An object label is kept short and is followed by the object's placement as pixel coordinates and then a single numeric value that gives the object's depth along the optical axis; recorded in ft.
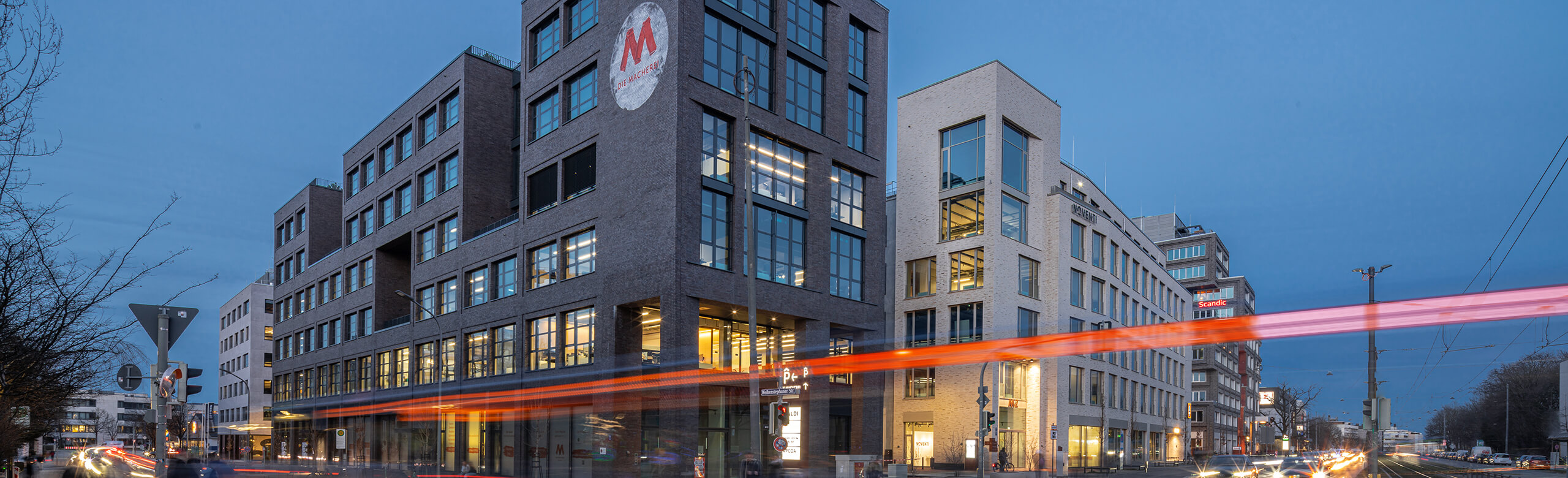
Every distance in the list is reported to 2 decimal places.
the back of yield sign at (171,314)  38.63
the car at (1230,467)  119.14
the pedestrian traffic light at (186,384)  47.98
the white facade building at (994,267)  179.22
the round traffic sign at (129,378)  43.57
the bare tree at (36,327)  35.01
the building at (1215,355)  343.87
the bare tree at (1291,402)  281.74
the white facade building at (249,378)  318.16
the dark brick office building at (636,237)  129.29
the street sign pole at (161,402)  39.06
